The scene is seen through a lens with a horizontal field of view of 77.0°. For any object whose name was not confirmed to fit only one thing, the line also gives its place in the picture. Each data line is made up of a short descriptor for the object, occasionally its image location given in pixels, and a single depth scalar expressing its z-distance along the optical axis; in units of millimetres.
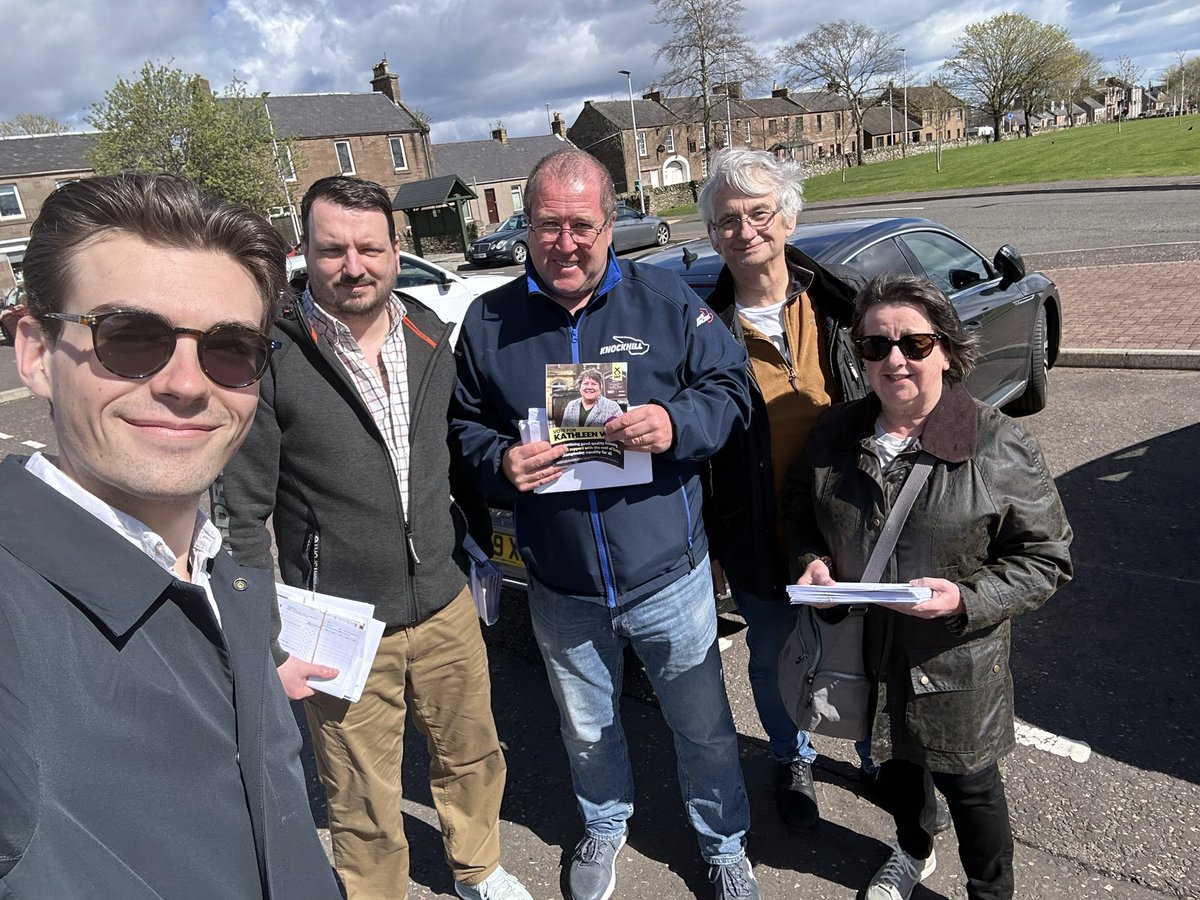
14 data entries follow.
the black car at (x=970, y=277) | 4621
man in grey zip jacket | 2107
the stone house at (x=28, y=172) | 39250
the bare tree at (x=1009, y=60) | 62094
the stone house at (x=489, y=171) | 50062
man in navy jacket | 2139
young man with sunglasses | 895
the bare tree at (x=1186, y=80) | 84875
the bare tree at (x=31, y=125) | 53125
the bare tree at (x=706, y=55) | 39062
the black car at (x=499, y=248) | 24484
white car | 9477
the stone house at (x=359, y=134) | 43969
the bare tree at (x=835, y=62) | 48581
